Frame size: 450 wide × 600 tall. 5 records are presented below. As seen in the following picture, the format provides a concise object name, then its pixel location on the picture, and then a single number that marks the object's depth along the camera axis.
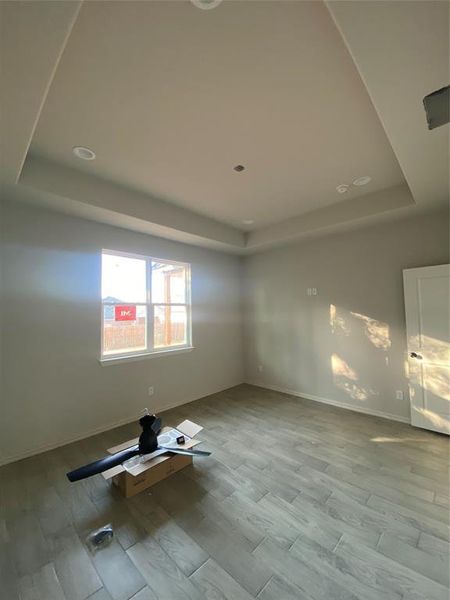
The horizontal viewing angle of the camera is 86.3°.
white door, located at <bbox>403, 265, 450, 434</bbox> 2.90
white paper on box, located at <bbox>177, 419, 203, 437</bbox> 2.63
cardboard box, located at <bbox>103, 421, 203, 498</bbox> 2.03
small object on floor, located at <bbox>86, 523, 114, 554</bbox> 1.60
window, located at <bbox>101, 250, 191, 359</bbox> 3.40
